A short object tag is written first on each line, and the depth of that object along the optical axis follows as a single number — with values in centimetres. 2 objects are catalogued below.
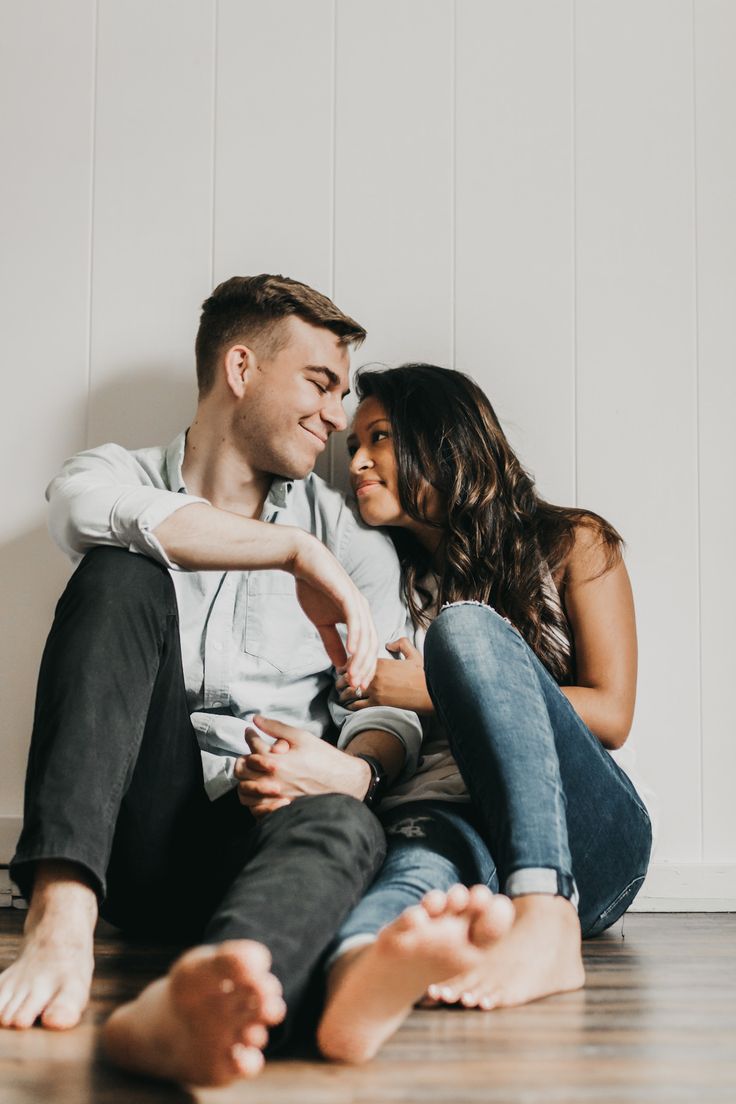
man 84
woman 81
